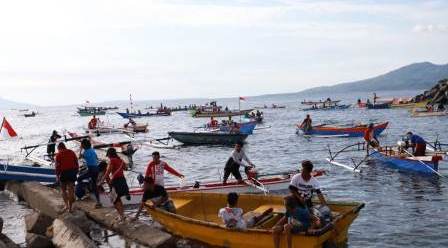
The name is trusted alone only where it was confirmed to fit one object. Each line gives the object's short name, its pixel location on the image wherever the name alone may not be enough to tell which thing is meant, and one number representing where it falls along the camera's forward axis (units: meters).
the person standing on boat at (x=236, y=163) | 18.70
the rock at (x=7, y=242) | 12.70
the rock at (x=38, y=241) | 12.80
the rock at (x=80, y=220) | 13.68
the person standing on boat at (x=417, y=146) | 24.19
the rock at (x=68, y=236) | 11.93
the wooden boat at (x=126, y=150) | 30.68
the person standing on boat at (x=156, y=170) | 14.03
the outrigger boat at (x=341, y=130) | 44.50
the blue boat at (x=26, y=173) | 21.33
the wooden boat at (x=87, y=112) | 133.32
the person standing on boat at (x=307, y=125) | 47.97
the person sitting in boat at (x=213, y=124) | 51.31
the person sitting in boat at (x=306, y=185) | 12.09
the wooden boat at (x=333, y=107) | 101.21
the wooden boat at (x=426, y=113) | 67.84
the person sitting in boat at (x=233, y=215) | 11.91
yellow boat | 11.43
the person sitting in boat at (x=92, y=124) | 56.30
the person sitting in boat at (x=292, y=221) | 10.97
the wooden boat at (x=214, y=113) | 86.41
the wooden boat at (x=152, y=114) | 100.16
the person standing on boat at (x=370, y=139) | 27.94
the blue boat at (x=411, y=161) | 23.11
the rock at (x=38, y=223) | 13.99
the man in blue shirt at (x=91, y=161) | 16.35
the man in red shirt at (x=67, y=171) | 14.90
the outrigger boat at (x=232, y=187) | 18.22
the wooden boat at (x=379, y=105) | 93.12
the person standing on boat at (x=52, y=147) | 29.45
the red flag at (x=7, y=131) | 25.24
